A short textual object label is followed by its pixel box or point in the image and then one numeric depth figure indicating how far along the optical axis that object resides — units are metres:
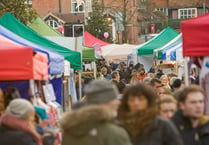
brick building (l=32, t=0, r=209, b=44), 77.19
